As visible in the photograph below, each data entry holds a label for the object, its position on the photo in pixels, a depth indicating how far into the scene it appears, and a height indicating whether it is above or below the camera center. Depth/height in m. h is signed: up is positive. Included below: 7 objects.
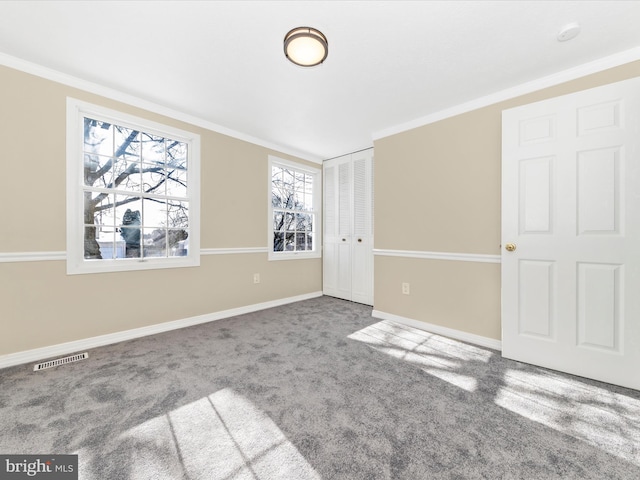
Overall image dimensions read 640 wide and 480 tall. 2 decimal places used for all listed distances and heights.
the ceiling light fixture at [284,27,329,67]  1.78 +1.35
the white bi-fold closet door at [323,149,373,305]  4.18 +0.19
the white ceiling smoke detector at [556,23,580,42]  1.77 +1.42
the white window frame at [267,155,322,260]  4.07 +0.47
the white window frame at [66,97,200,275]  2.42 +0.53
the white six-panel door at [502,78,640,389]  1.92 +0.03
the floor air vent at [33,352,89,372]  2.11 -1.02
